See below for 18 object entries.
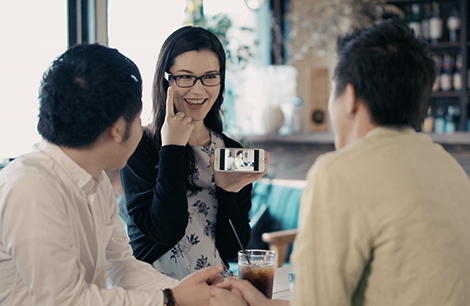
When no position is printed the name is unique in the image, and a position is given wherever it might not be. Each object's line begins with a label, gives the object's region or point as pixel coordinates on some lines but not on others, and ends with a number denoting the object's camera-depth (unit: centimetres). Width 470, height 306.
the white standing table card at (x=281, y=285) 127
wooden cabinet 425
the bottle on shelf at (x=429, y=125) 432
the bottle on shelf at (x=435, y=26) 434
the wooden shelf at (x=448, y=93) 430
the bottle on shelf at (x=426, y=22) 442
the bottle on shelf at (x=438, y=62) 438
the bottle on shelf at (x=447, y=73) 434
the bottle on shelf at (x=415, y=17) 443
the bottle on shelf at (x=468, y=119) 427
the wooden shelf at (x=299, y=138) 437
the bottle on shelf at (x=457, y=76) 430
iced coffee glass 111
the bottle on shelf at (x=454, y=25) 428
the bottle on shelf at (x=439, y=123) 434
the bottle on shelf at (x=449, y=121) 428
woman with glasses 138
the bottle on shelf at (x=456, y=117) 435
